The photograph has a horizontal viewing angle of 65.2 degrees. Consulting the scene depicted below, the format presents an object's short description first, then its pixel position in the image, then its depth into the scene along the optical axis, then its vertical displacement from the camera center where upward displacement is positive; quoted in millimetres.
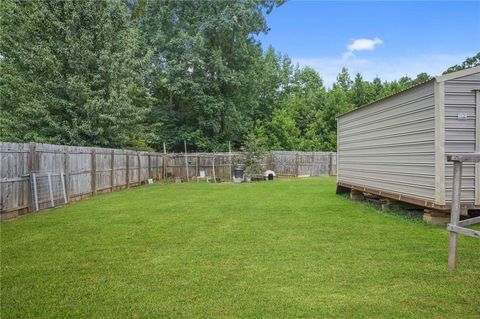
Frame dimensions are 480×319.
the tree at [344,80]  35750 +6627
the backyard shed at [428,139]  7062 +230
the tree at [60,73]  15906 +3332
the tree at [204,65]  25719 +5956
